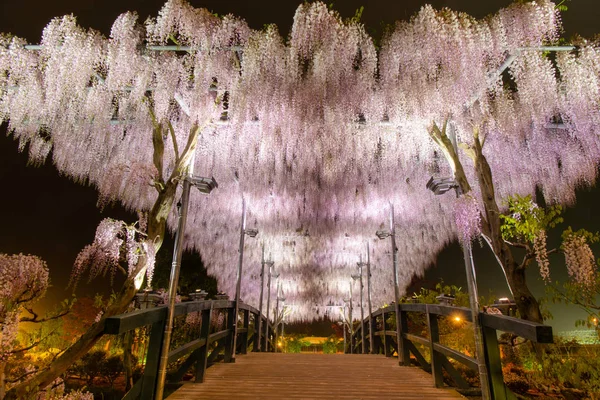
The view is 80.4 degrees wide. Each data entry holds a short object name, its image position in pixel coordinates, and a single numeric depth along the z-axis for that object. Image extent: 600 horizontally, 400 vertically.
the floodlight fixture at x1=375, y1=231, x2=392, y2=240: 7.50
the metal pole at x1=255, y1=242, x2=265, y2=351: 8.76
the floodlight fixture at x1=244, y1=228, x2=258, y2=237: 7.65
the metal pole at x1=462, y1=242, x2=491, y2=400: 3.19
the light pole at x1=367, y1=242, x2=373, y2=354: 7.90
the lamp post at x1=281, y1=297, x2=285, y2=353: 18.26
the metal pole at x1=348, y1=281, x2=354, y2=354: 10.91
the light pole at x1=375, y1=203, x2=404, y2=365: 5.46
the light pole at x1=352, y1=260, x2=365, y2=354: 9.45
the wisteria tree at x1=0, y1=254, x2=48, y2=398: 4.65
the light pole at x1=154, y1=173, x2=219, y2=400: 3.36
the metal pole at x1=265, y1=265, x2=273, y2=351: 10.30
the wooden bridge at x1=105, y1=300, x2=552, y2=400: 2.99
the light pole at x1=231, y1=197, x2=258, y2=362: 5.82
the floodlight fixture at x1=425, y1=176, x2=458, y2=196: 4.39
